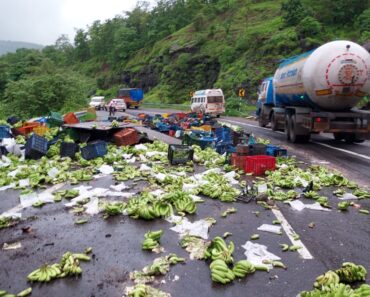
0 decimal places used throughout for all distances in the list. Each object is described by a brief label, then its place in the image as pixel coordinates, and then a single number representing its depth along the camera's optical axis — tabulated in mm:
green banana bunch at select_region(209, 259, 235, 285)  4258
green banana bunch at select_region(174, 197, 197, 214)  6594
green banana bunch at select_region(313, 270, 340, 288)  4129
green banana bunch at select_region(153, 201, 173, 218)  6348
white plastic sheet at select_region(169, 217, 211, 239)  5609
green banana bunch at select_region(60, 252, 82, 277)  4402
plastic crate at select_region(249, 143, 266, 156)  10434
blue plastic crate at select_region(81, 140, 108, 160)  11391
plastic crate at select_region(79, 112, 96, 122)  20634
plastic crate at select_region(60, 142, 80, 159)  11766
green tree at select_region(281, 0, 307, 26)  45062
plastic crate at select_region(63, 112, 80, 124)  16794
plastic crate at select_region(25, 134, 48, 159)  11516
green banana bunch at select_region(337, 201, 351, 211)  6953
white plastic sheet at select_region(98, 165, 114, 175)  9867
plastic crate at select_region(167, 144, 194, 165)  10906
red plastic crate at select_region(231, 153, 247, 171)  9930
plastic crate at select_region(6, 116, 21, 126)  20728
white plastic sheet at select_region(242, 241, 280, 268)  4785
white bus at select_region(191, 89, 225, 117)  33906
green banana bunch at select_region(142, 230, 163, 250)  5117
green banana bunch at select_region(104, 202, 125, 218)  6477
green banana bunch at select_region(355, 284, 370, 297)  3805
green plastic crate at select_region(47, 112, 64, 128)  16688
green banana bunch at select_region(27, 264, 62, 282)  4262
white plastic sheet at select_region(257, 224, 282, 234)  5750
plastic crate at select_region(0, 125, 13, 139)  14352
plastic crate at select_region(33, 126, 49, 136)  15716
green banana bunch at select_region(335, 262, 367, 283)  4285
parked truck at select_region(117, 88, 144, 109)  53862
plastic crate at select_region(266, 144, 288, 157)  11423
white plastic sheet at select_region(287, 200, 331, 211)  6941
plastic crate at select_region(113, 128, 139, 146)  13711
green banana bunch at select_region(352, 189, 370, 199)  7685
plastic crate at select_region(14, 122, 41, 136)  15628
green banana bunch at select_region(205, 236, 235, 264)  4668
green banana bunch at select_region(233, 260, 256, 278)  4406
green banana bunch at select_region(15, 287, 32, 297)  3944
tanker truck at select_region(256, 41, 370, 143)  13320
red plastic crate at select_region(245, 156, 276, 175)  9656
